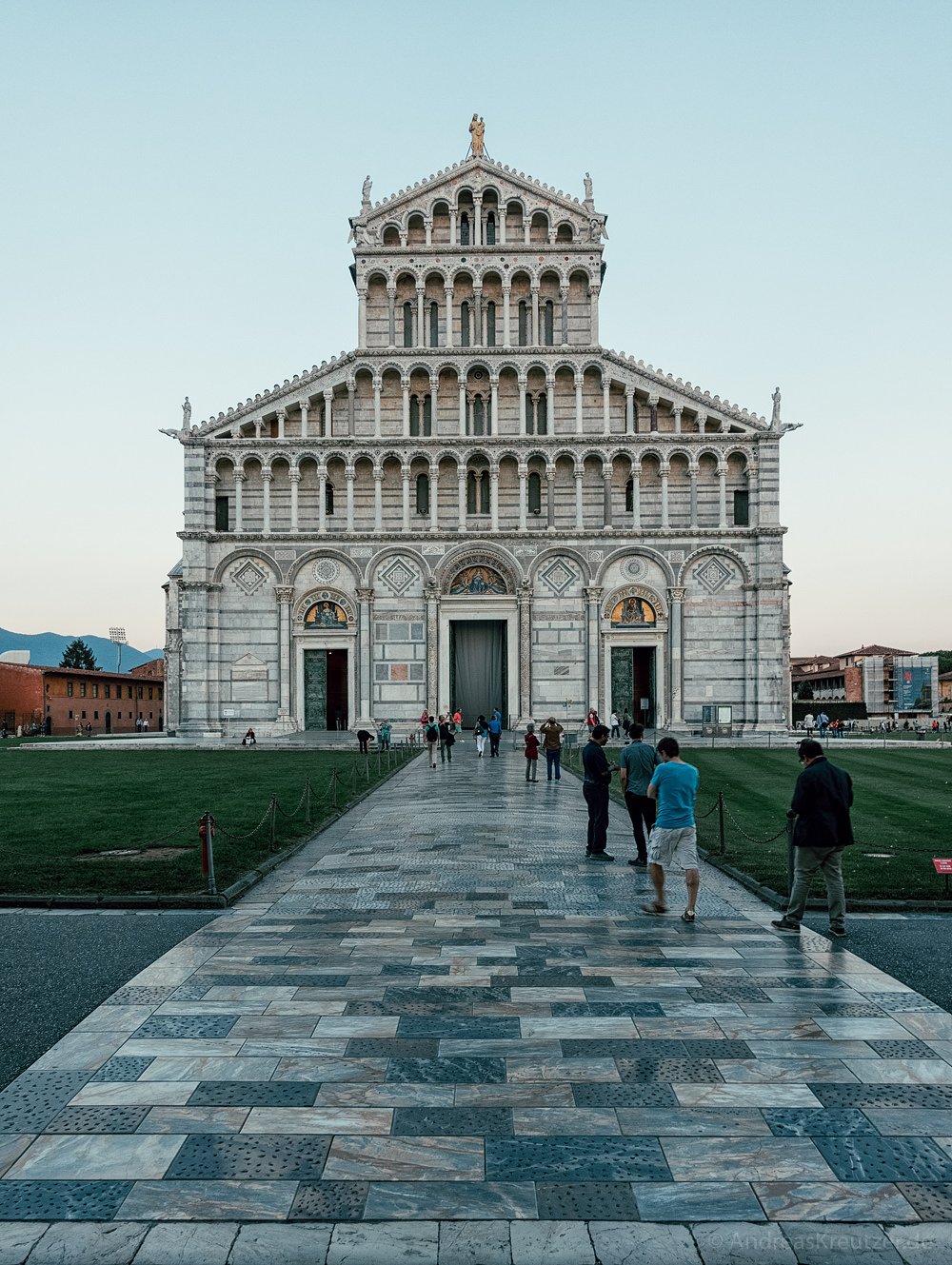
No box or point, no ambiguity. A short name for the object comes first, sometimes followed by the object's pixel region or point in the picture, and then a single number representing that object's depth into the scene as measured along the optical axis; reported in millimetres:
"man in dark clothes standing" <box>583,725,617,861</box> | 13797
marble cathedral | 42406
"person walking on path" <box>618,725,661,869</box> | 13047
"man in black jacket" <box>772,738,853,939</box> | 9344
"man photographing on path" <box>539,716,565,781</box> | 23719
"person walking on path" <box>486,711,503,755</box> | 34781
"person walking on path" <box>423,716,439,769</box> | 28672
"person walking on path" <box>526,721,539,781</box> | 23734
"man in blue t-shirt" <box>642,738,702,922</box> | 10258
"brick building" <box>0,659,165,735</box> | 71562
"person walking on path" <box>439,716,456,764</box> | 31047
